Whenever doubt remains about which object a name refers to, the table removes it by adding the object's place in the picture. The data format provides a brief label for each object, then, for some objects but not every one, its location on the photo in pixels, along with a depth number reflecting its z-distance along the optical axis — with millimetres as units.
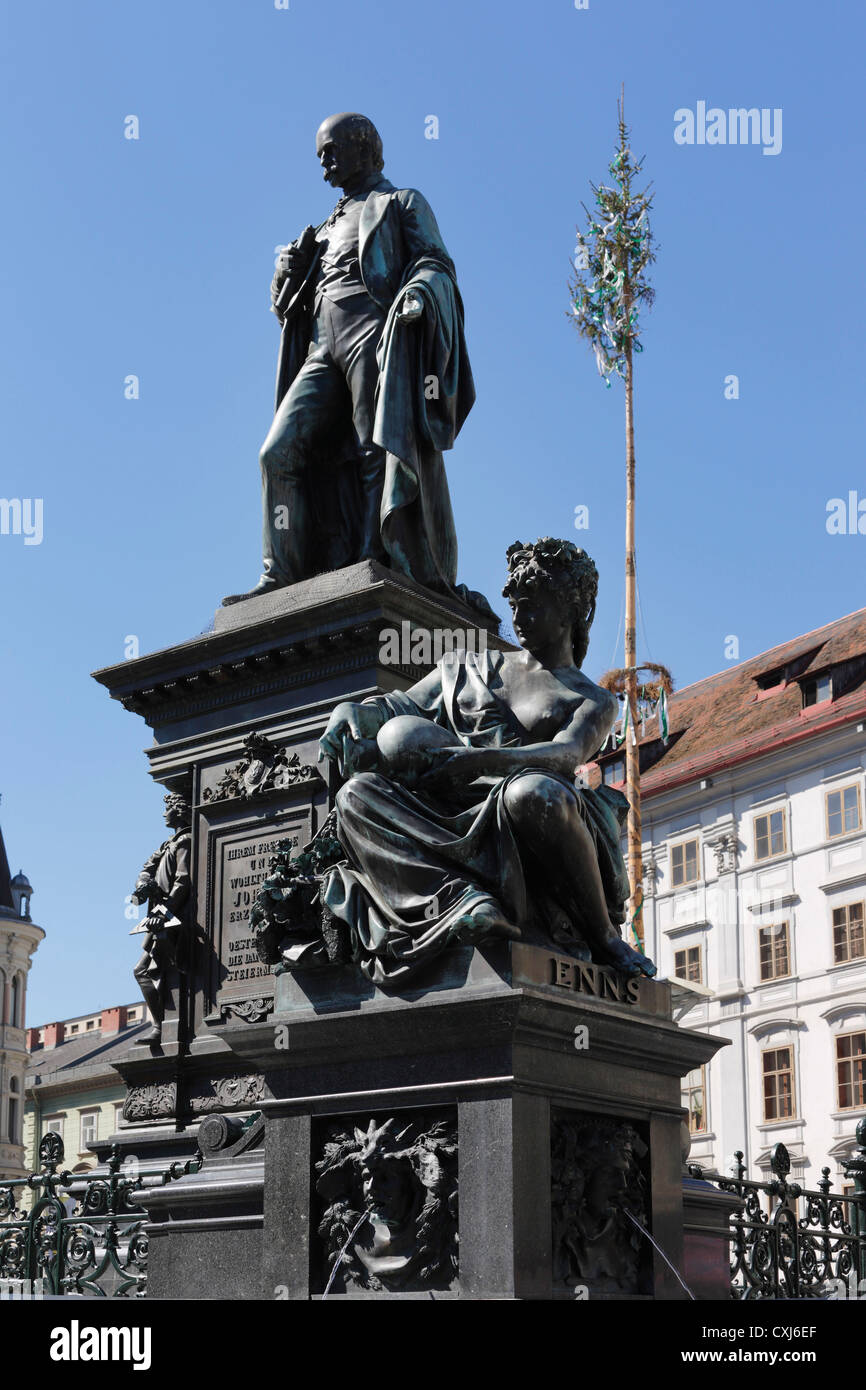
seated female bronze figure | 6227
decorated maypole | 33688
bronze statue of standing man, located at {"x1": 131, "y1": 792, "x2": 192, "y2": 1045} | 9461
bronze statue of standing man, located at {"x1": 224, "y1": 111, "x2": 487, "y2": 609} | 10000
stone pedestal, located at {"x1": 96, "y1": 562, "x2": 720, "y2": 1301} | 5848
